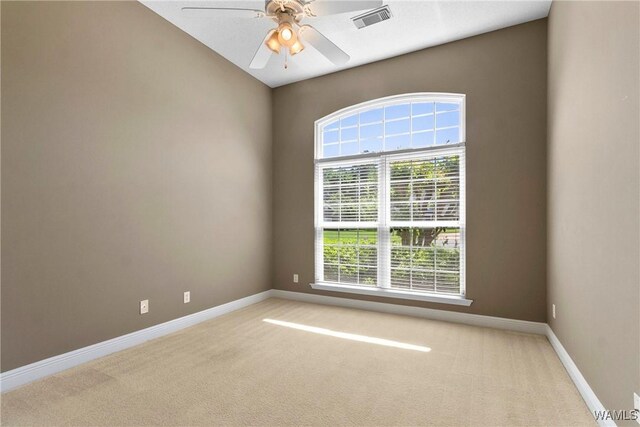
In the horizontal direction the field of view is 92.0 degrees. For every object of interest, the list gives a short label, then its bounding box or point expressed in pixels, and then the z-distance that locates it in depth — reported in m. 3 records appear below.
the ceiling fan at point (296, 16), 2.01
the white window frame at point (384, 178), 3.49
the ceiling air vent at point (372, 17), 2.92
